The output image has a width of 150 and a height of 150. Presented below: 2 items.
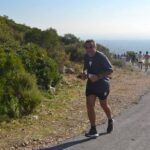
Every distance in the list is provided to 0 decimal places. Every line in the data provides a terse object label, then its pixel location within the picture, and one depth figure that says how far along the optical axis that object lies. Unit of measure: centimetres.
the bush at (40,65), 1549
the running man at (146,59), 3310
